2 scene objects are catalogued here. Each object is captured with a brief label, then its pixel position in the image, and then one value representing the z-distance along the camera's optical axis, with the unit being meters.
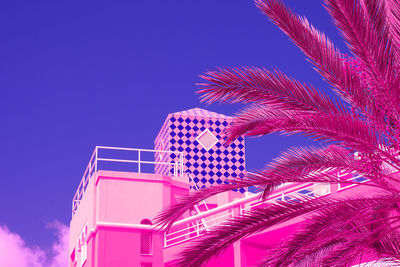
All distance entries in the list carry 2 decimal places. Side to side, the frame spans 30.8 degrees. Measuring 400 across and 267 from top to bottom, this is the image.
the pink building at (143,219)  19.53
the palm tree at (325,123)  9.66
